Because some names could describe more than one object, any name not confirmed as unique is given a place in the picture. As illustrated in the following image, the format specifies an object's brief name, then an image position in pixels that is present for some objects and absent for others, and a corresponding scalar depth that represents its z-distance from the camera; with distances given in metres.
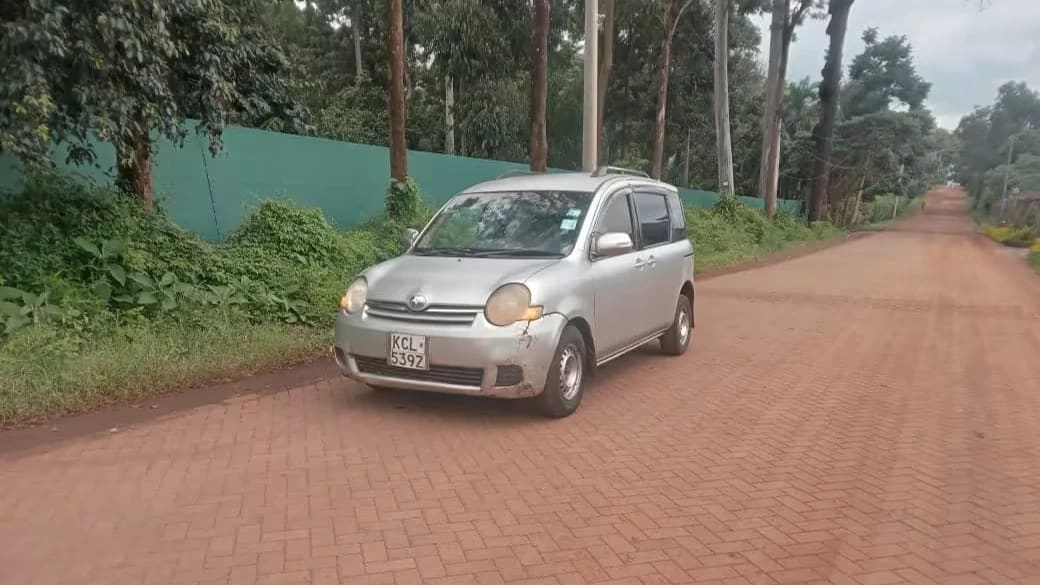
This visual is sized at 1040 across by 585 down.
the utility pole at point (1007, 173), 56.04
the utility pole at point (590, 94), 13.09
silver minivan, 5.00
